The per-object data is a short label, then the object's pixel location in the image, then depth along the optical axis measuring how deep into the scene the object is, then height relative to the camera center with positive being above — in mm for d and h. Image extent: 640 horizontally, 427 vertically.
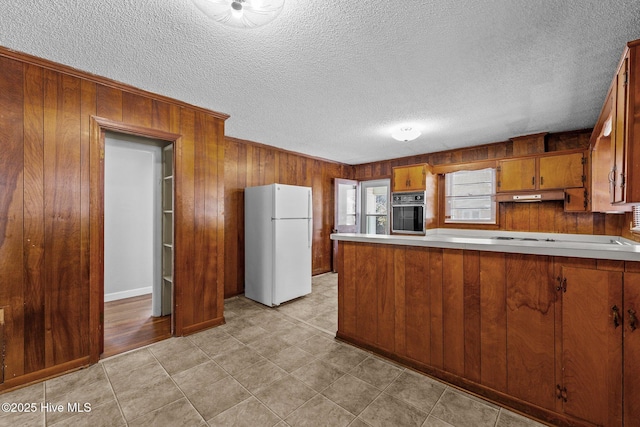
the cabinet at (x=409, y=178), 4613 +623
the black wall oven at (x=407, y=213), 4621 -10
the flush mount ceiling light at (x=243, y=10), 1321 +1039
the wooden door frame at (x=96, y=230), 2275 -156
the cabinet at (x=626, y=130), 1499 +501
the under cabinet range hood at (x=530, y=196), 3594 +235
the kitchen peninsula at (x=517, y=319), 1459 -719
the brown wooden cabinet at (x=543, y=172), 3496 +562
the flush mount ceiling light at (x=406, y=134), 3439 +1023
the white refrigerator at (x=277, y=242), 3676 -441
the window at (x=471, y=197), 4410 +277
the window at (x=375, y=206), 5922 +143
